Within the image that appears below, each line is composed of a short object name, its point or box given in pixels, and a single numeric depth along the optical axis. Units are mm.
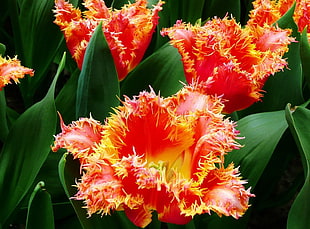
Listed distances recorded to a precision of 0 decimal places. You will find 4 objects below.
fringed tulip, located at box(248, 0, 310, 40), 967
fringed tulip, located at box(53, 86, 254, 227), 593
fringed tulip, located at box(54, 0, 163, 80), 841
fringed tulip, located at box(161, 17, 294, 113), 769
